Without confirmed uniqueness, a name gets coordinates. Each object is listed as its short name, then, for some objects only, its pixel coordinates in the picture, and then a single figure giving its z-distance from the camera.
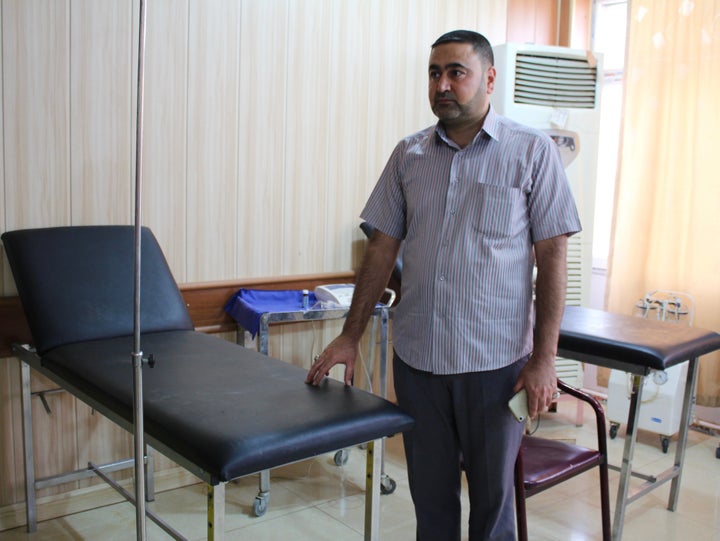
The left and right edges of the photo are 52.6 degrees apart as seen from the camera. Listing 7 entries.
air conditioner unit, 3.38
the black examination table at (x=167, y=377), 1.43
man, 1.75
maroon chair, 2.02
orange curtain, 3.48
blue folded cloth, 2.62
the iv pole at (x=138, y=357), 1.12
